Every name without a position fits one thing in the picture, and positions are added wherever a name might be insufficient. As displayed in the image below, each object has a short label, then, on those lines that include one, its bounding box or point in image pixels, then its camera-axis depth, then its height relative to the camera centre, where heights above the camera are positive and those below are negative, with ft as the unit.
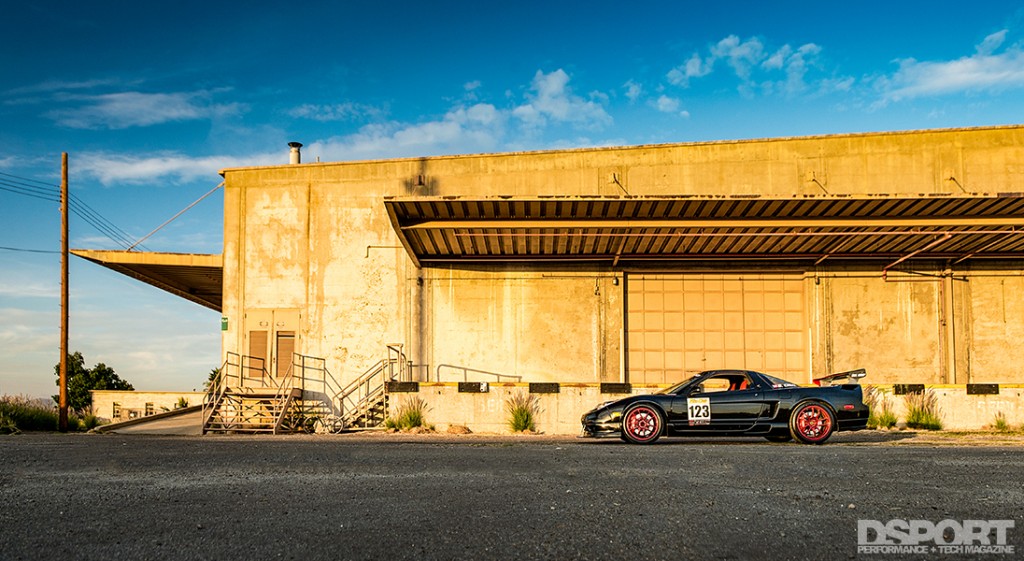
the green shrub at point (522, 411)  67.87 -5.78
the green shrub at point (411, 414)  69.21 -6.16
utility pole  82.12 +3.70
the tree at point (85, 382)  122.01 -6.42
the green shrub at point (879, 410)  66.08 -5.69
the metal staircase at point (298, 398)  76.74 -5.37
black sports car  47.39 -4.18
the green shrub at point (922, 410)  65.51 -5.66
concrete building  77.20 +5.40
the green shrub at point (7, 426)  72.95 -7.42
